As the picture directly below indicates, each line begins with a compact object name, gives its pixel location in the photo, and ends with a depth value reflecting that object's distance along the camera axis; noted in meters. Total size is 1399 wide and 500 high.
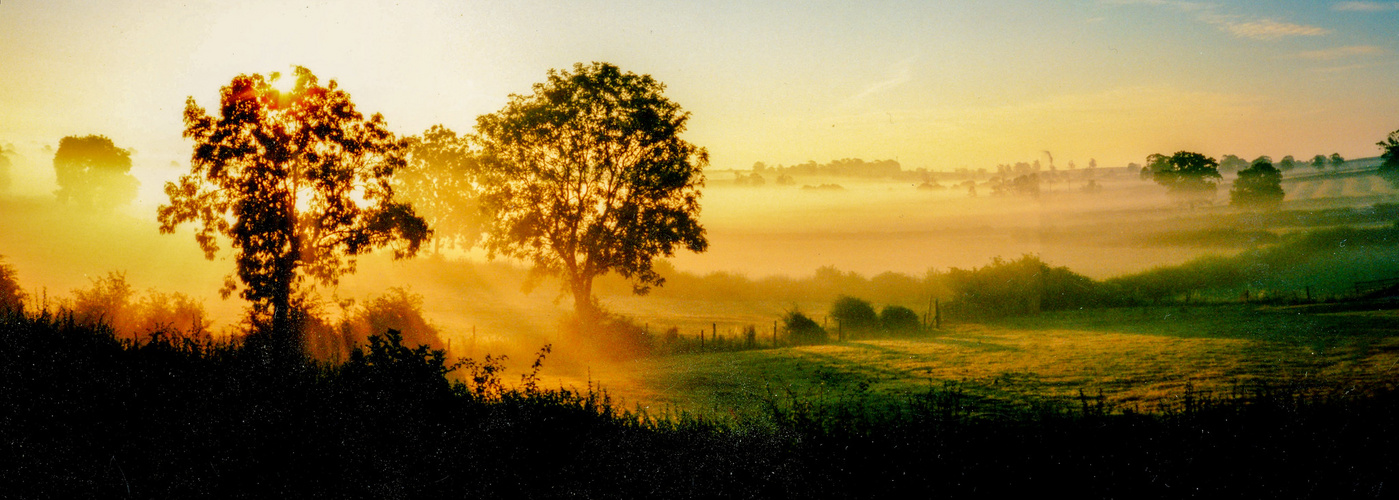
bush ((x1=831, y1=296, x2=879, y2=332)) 52.38
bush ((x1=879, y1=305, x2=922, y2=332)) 53.06
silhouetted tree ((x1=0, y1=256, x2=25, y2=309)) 32.91
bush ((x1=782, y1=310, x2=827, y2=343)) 46.62
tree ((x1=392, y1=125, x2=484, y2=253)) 56.56
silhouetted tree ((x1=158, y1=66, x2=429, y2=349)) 26.78
